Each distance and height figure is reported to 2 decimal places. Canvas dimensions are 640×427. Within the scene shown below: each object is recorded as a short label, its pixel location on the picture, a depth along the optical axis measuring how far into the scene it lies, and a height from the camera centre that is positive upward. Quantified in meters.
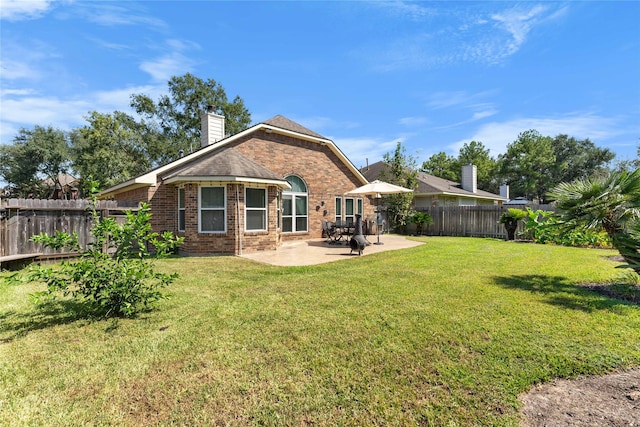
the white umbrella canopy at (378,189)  12.93 +1.16
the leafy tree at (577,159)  45.59 +8.67
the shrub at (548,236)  12.23 -0.97
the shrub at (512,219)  15.09 -0.24
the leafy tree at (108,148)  30.23 +7.54
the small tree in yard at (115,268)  4.05 -0.73
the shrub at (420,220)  19.20 -0.33
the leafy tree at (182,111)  36.16 +13.31
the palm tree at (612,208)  5.44 +0.11
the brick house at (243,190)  10.64 +1.10
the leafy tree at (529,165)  44.59 +7.66
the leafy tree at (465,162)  49.03 +8.78
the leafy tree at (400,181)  19.56 +2.33
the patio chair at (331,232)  13.51 -0.77
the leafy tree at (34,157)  32.06 +6.66
